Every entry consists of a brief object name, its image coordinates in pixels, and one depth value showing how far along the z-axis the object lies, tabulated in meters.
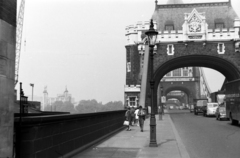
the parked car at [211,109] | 36.94
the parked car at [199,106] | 45.19
